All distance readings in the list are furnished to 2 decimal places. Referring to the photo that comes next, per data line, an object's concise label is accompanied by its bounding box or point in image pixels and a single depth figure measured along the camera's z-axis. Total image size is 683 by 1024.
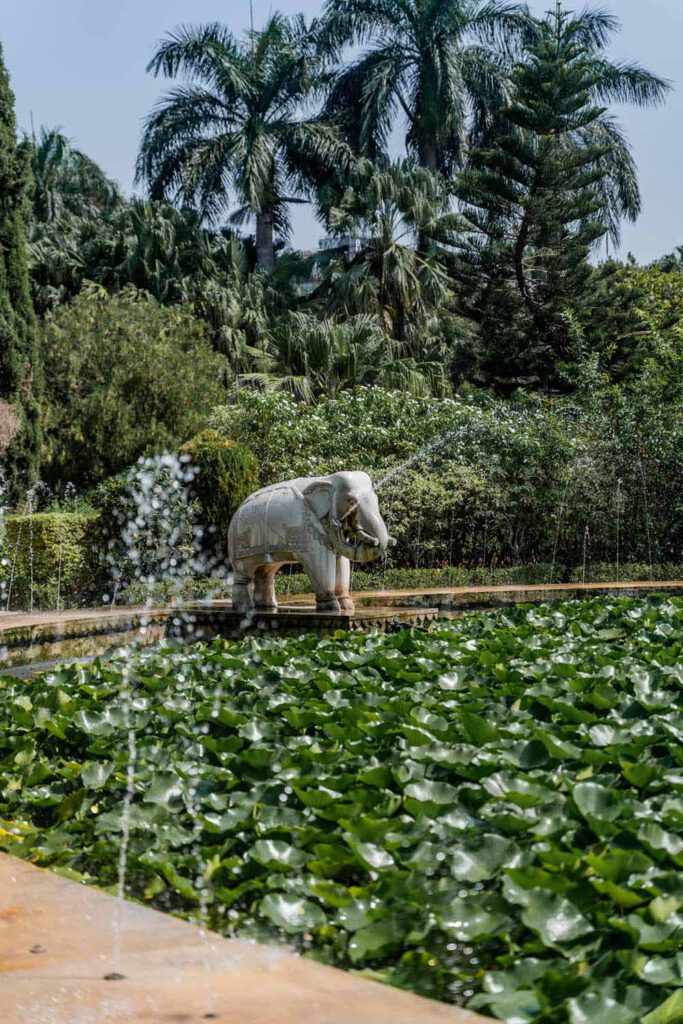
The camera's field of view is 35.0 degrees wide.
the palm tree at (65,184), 29.75
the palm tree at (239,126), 25.48
